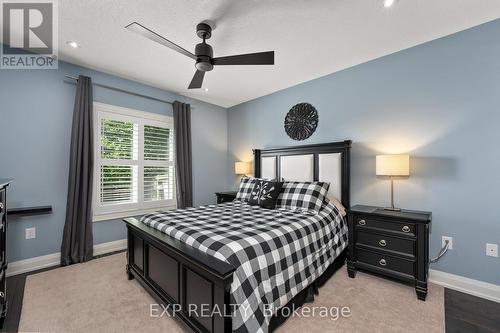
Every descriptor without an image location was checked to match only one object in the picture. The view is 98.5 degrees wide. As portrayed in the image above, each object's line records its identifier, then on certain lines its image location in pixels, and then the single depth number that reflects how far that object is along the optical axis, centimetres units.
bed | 138
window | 326
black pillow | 286
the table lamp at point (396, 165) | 241
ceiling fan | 201
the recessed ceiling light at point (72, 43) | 249
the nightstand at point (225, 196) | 396
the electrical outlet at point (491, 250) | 211
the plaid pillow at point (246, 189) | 335
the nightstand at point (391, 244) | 212
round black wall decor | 351
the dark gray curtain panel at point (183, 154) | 399
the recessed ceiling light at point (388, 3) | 181
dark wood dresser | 171
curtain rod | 297
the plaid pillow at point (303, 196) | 265
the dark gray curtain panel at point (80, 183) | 287
